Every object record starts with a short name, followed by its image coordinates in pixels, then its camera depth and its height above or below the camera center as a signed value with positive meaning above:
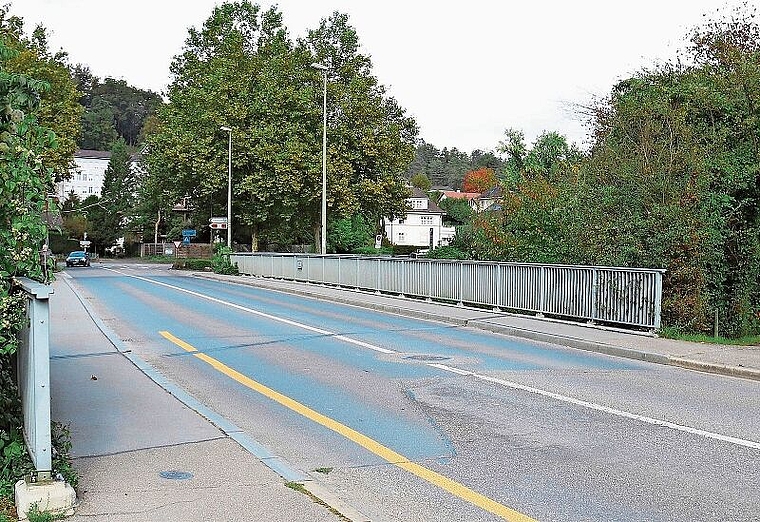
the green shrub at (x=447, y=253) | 37.22 -0.87
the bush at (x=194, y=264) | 53.78 -1.90
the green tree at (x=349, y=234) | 64.94 +0.00
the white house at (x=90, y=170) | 159.88 +11.76
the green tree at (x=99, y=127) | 167.25 +20.32
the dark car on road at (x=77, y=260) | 65.12 -1.92
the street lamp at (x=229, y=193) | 47.12 +2.22
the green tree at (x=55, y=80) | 42.19 +7.74
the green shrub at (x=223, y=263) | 46.31 -1.55
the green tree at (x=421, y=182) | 158.88 +9.44
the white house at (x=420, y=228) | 125.81 +0.88
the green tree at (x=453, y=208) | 114.50 +3.64
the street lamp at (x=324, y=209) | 35.00 +0.98
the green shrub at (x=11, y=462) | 5.78 -1.53
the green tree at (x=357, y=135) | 50.09 +5.77
